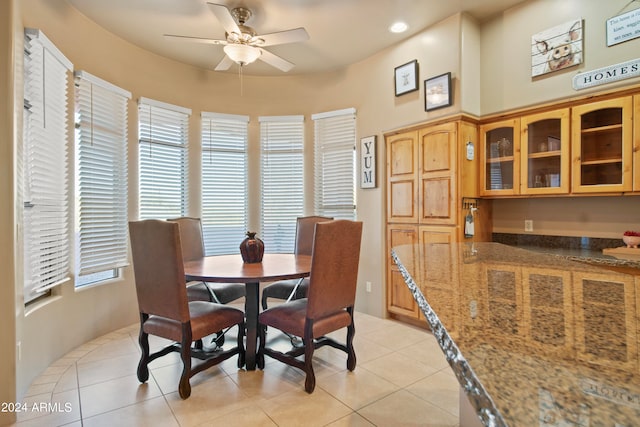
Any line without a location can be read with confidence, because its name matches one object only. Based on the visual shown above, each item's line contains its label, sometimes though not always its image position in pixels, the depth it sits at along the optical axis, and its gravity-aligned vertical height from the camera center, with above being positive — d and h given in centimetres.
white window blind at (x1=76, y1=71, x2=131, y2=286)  318 +37
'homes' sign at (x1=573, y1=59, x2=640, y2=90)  254 +105
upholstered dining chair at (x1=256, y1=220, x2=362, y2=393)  233 -68
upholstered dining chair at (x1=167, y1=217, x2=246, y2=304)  319 -71
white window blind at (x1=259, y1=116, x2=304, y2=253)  470 +37
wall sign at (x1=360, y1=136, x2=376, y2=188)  409 +59
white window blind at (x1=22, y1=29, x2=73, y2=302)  242 +35
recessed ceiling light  343 +188
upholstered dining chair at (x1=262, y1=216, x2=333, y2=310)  336 -70
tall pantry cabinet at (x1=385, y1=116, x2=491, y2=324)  329 +21
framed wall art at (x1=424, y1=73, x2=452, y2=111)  332 +118
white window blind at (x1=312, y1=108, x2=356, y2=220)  436 +62
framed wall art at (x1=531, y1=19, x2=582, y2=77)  284 +140
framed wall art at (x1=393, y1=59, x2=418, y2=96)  362 +145
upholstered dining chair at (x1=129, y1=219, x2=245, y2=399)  221 -63
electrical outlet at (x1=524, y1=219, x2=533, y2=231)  324 -14
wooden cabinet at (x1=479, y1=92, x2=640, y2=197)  255 +50
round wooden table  238 -46
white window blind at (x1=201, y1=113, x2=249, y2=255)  446 +40
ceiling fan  278 +145
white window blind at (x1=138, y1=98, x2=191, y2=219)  388 +63
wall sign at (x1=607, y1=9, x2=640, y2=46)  255 +139
